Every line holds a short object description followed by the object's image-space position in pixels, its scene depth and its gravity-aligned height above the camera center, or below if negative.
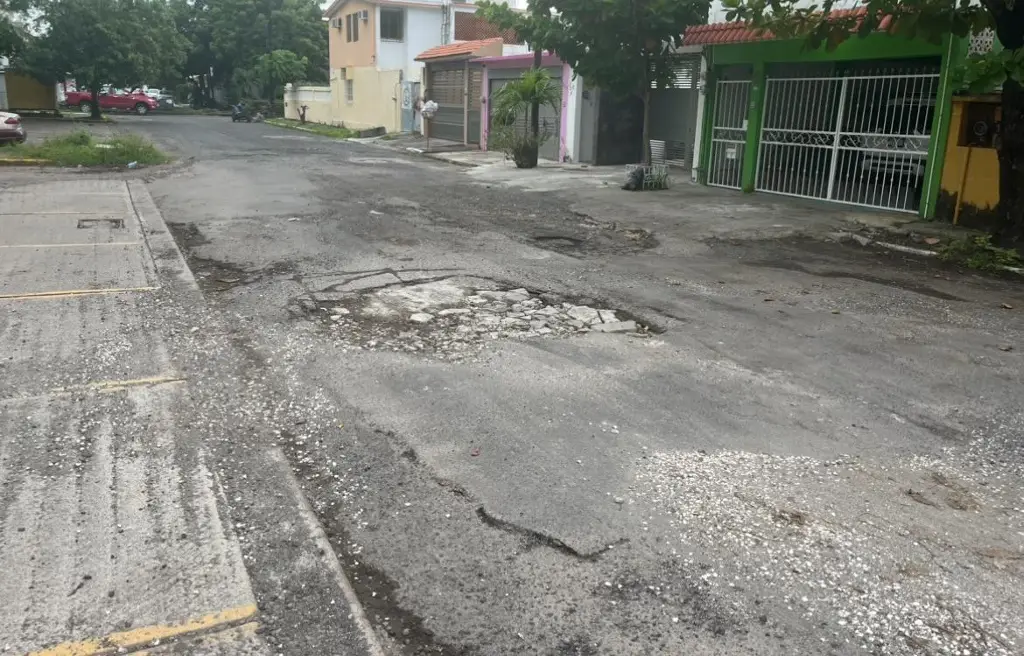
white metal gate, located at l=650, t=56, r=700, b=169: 18.02 +0.69
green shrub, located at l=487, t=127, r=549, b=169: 20.19 -0.14
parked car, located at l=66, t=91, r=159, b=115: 50.47 +1.46
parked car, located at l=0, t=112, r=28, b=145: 22.22 -0.20
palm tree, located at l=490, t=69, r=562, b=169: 19.41 +0.87
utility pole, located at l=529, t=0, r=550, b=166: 20.11 +0.69
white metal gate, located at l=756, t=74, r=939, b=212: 12.53 +0.25
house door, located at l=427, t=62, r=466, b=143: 28.48 +1.39
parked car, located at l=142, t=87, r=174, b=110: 57.87 +2.00
